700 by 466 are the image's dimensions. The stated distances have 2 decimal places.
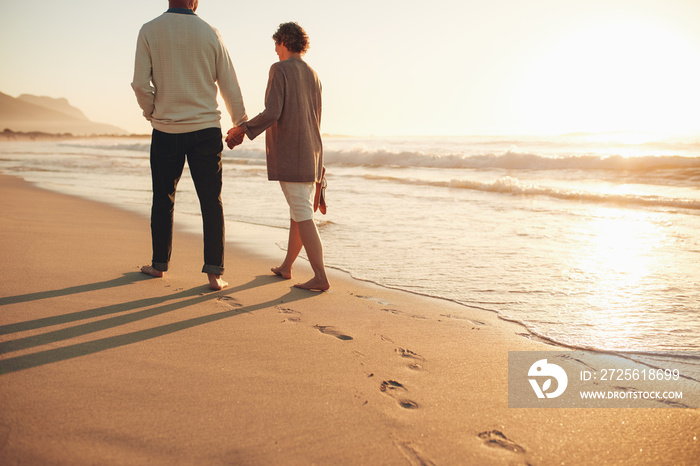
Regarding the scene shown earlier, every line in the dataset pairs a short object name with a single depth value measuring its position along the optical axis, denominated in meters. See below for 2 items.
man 3.19
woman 3.33
